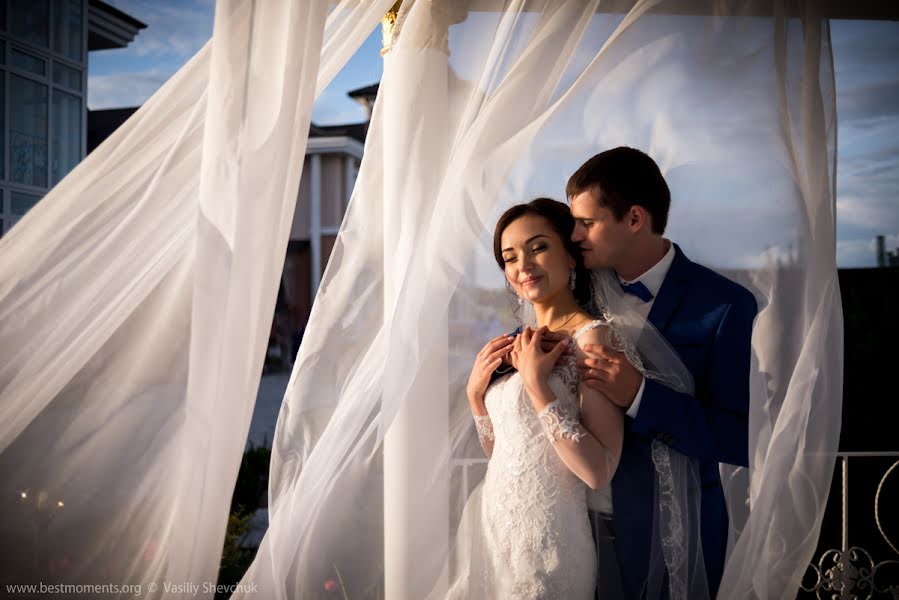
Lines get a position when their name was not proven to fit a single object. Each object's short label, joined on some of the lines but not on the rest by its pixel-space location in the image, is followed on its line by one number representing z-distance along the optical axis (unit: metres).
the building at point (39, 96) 4.90
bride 1.60
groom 1.62
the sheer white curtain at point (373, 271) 1.61
